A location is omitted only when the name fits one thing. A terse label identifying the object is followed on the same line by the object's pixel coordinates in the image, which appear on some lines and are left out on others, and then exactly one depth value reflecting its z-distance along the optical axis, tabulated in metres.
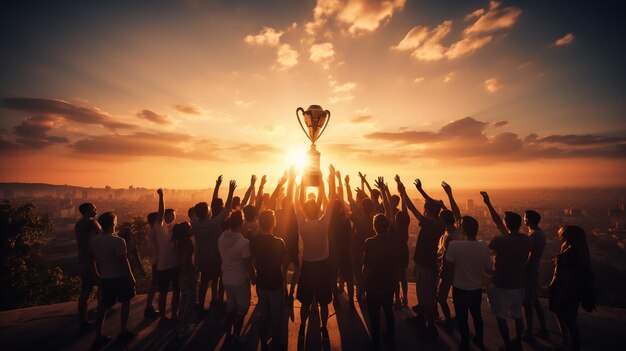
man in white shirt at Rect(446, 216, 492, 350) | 4.23
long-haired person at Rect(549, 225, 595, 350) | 4.28
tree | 15.61
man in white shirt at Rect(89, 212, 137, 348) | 4.64
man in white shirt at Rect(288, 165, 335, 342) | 4.69
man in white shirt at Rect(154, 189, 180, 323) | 5.50
